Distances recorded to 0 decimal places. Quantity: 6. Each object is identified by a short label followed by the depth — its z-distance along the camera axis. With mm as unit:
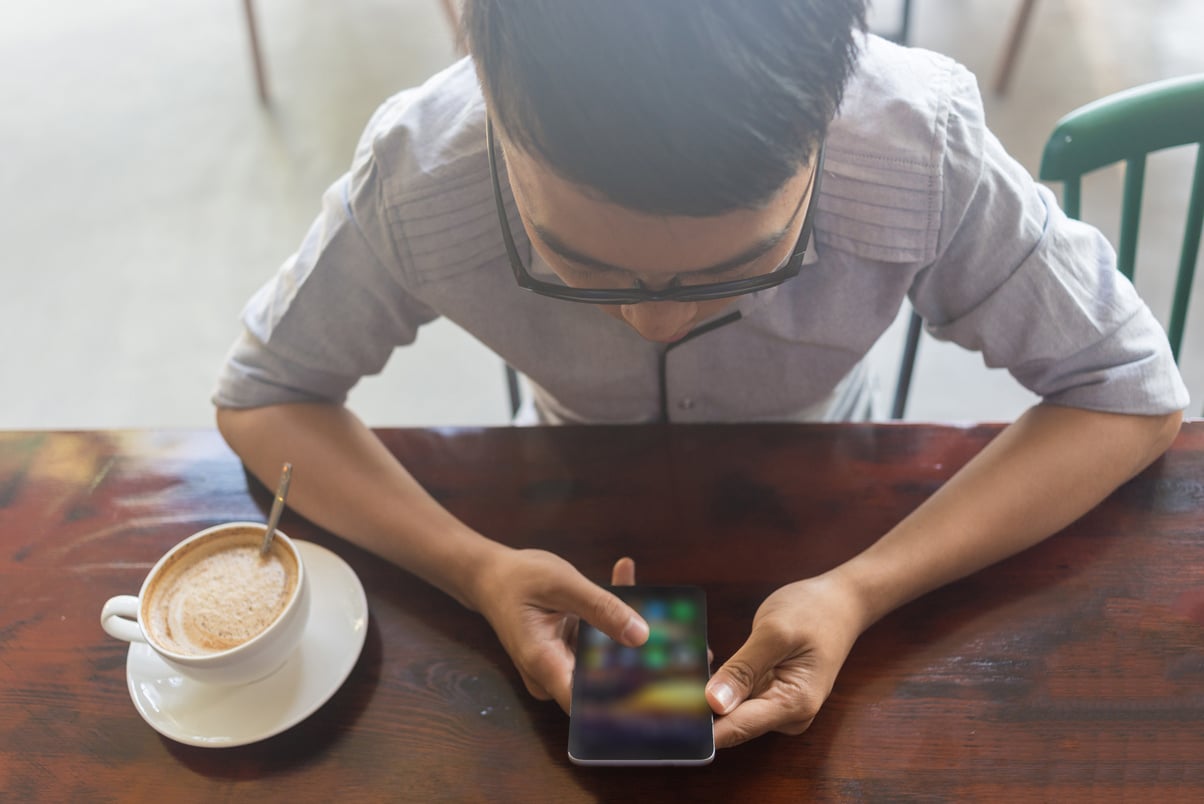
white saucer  780
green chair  952
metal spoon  836
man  570
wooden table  741
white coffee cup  763
